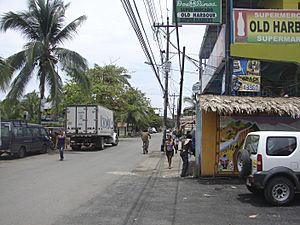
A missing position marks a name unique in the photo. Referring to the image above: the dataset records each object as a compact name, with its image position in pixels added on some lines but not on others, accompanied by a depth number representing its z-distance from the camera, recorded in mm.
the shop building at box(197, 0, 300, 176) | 14445
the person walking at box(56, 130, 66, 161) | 22530
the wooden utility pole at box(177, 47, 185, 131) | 25814
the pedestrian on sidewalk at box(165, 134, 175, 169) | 18653
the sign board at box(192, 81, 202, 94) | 30962
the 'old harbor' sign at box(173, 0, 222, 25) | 18484
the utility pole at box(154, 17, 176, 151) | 27062
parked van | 22375
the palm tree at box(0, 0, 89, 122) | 29500
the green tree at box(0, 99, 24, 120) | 29223
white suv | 9961
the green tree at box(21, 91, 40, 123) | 58719
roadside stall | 14930
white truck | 30672
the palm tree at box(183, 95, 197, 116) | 69225
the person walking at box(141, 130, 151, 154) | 29000
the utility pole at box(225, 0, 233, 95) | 17578
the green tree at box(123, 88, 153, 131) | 77175
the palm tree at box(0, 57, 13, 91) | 21311
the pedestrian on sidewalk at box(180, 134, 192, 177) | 15398
